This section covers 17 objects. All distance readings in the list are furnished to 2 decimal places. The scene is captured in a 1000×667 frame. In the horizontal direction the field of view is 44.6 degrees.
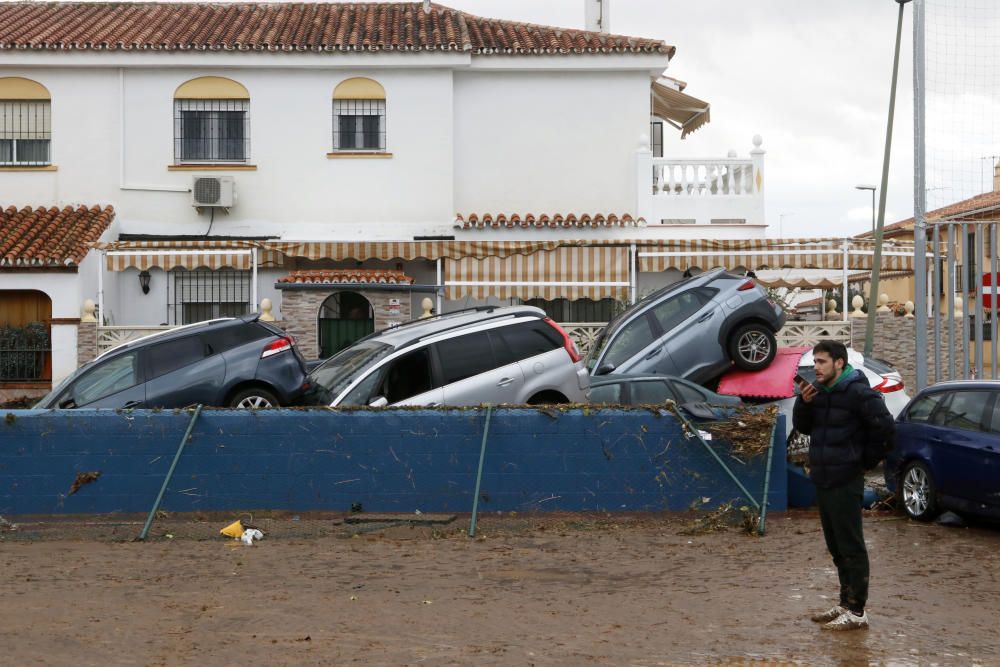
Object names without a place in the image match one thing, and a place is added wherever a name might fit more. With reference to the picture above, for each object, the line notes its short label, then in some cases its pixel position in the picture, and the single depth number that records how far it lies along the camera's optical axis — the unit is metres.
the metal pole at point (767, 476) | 12.02
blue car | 11.45
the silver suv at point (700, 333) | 16.08
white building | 26.30
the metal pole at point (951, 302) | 16.03
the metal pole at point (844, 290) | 23.75
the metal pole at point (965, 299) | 15.41
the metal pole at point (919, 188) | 16.28
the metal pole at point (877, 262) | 22.22
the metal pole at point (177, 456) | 12.24
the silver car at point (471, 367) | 13.53
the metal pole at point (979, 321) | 15.72
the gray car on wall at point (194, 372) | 15.17
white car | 16.06
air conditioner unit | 25.80
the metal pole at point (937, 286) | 15.86
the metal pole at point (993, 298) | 15.32
